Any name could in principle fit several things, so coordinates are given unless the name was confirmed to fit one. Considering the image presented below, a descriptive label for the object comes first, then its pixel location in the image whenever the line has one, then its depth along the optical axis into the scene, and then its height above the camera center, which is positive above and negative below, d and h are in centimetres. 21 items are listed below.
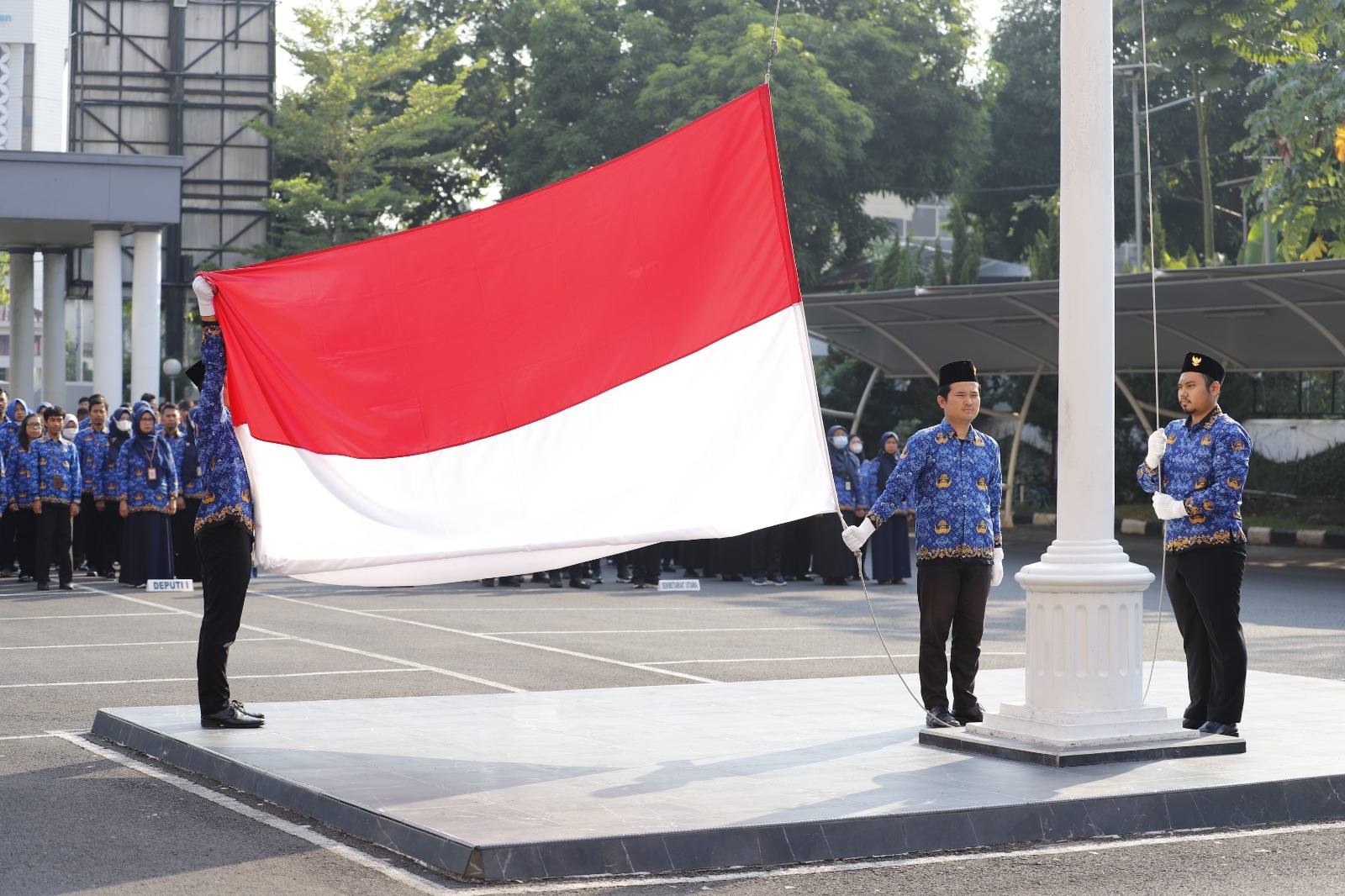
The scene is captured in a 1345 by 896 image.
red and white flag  809 +73
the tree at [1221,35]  3016 +893
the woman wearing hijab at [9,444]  2053 +109
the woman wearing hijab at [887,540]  2217 -10
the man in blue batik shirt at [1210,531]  900 +0
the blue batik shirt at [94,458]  2108 +95
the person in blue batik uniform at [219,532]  889 +1
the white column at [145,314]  3155 +404
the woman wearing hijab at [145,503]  2028 +38
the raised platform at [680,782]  655 -109
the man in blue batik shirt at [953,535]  913 -2
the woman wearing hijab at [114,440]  2088 +116
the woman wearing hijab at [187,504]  2100 +38
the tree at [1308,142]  3033 +708
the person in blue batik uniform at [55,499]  2014 +43
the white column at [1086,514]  829 +9
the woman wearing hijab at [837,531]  2211 +2
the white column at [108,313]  3109 +404
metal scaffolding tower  5012 +1269
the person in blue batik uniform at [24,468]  2050 +81
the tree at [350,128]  4519 +1078
